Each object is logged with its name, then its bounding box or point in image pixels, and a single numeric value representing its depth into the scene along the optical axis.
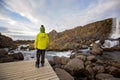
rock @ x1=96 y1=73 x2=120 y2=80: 3.76
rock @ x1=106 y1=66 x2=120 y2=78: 4.44
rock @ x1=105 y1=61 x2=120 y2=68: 5.57
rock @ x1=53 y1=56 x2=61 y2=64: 5.86
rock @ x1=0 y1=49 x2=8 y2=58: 5.82
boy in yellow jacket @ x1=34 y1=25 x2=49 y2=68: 2.88
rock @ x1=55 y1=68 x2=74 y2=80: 3.16
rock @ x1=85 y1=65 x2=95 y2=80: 4.19
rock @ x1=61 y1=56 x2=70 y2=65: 5.62
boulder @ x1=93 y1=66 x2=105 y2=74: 4.57
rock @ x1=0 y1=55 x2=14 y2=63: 5.09
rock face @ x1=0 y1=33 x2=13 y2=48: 17.32
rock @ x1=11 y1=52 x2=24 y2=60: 6.27
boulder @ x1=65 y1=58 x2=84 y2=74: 4.30
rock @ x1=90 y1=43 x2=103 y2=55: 9.13
